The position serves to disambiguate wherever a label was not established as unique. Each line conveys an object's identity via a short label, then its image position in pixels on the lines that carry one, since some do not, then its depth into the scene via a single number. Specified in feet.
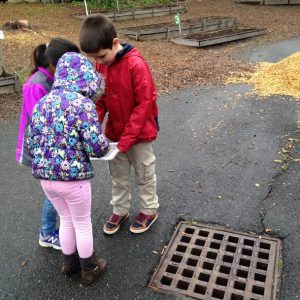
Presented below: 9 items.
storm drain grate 8.73
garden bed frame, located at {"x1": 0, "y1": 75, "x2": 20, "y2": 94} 21.65
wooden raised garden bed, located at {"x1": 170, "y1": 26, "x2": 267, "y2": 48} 33.63
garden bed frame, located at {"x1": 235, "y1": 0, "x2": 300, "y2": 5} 58.94
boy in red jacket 8.41
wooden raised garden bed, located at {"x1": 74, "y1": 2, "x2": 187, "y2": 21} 48.80
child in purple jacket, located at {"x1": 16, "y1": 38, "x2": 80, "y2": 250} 8.02
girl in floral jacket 7.28
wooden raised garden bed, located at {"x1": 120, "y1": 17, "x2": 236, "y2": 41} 37.58
